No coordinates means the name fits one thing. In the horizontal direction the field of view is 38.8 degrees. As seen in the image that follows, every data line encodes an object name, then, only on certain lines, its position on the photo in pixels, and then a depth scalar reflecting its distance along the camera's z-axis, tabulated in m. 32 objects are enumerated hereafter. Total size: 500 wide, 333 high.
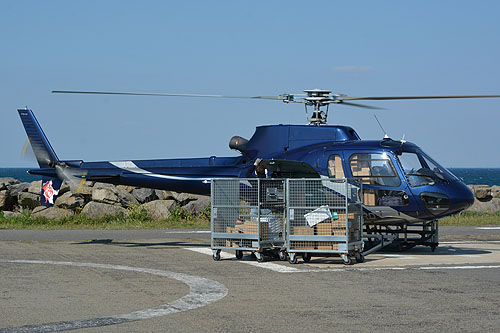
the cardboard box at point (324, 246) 14.36
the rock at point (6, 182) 36.69
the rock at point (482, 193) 35.53
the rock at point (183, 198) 30.80
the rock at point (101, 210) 27.56
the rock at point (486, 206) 31.53
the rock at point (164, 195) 31.97
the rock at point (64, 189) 32.17
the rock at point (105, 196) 29.80
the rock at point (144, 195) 32.09
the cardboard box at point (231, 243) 15.12
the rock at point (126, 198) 30.20
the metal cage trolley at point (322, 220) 14.19
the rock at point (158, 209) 27.67
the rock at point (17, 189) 33.75
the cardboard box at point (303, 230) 14.48
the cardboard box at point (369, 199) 15.59
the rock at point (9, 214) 30.52
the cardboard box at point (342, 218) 14.15
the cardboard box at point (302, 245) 14.48
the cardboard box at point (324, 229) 14.29
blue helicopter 15.36
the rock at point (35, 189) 32.84
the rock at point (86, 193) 31.28
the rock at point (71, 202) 29.36
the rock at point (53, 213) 27.30
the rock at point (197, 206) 28.56
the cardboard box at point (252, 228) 14.76
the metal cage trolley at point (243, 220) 14.79
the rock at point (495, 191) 43.66
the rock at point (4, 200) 33.03
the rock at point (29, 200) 32.34
